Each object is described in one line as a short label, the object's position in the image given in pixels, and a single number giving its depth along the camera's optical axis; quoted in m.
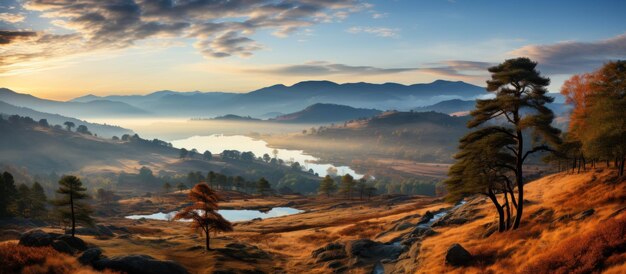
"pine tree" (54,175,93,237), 62.59
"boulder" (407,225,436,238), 49.08
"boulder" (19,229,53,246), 32.97
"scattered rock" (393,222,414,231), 60.59
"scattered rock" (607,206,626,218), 27.51
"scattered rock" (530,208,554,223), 36.62
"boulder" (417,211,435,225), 62.40
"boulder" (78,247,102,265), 31.55
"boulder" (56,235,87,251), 37.05
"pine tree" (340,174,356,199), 164.25
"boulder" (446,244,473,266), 30.51
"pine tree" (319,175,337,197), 178.12
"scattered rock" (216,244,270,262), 46.28
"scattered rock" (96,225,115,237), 71.54
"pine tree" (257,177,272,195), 186.88
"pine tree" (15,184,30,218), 107.88
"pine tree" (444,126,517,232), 33.84
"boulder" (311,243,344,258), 45.49
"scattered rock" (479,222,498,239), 39.24
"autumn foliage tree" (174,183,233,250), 47.81
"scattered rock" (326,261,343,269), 40.72
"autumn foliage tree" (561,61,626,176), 40.58
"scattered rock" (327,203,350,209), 142.62
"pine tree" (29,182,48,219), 115.50
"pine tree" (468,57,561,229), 30.70
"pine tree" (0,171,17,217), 94.50
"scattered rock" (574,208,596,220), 31.57
